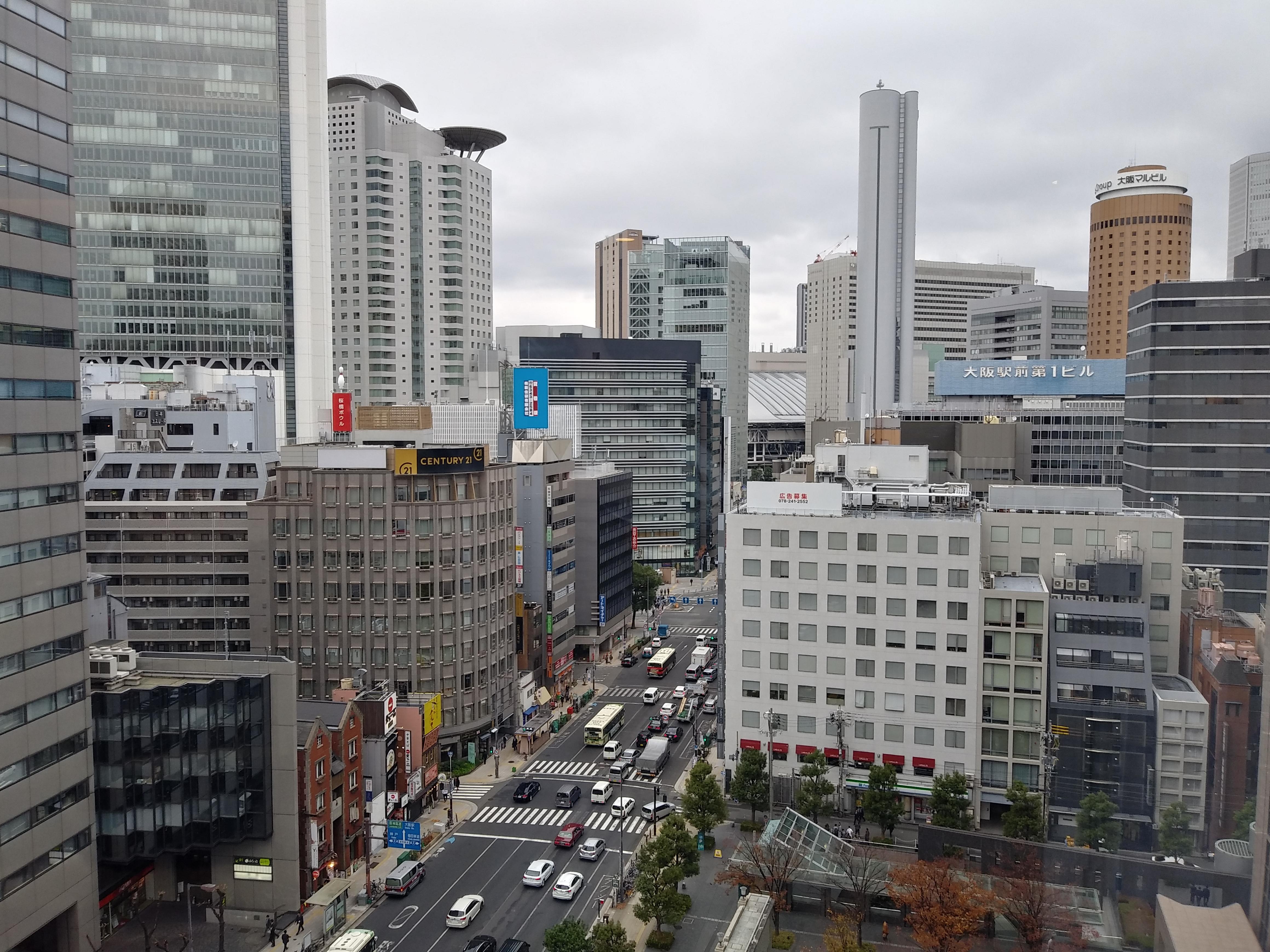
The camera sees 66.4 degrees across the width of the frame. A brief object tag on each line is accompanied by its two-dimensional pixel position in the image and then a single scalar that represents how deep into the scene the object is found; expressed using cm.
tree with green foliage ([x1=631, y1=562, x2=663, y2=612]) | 13438
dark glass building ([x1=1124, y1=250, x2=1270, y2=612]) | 9238
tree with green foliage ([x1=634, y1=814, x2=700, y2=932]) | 4919
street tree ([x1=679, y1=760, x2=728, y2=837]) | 5956
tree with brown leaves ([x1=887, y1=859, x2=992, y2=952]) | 4309
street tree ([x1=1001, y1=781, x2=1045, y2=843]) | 5319
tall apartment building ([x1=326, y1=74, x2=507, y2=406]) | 19900
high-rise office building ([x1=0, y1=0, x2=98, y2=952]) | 4094
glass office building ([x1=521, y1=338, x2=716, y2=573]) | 16075
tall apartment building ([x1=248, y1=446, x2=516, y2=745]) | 7600
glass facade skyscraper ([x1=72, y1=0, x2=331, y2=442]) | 14375
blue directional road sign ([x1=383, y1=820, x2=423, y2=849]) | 5859
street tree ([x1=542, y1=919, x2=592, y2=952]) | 4456
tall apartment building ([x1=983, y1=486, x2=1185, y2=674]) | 6438
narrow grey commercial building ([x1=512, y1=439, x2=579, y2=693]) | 9825
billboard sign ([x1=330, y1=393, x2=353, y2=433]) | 9894
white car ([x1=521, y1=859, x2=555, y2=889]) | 5700
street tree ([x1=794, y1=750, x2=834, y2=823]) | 5931
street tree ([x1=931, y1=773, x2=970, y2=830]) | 5638
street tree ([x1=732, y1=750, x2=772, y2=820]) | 6291
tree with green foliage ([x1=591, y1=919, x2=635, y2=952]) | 4341
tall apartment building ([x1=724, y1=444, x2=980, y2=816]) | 6219
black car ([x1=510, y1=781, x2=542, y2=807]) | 7088
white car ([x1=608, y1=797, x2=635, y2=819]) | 6612
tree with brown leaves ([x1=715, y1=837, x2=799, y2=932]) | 5031
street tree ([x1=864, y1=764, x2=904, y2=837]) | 5850
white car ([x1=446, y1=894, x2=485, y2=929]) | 5162
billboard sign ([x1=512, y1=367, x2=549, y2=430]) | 10719
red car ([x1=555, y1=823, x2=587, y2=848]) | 6262
